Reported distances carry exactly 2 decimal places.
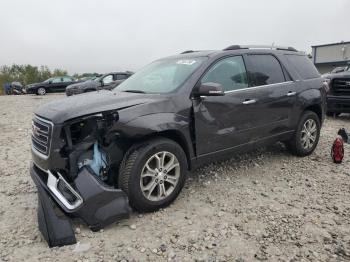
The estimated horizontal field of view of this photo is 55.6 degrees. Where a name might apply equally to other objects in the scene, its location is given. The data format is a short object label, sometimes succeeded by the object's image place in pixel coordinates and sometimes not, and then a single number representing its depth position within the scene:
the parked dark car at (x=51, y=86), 26.38
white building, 36.31
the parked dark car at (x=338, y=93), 8.71
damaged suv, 3.34
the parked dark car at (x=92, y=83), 17.28
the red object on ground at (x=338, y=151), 5.25
